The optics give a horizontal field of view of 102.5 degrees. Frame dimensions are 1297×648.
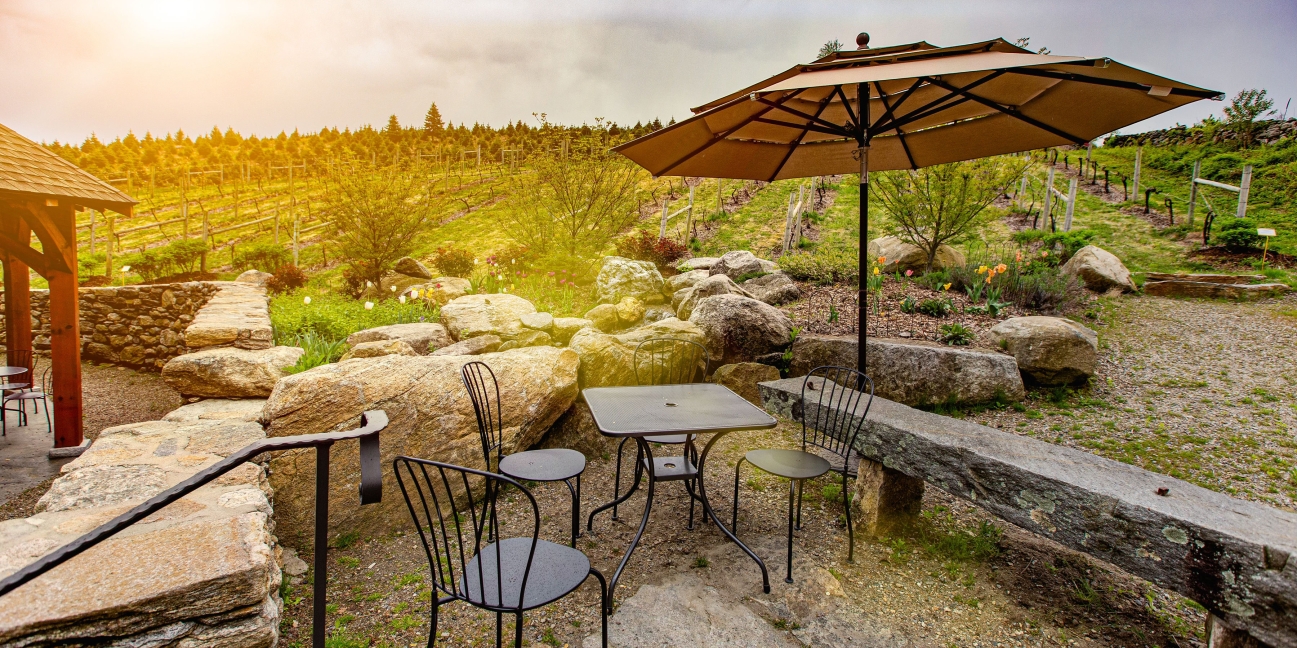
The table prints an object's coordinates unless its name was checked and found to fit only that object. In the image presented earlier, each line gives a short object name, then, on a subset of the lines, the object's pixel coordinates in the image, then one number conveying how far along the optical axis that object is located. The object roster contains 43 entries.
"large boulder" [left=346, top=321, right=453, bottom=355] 5.16
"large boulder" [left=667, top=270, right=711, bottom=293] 7.80
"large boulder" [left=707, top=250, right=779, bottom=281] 8.27
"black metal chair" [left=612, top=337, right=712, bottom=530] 4.83
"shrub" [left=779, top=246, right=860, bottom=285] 7.52
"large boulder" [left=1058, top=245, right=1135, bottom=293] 7.93
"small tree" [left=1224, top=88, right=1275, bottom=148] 17.69
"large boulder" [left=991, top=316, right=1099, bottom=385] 4.75
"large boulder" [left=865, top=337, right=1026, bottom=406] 4.62
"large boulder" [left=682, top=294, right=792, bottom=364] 5.36
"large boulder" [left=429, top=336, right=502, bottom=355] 4.86
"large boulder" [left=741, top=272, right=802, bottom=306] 6.93
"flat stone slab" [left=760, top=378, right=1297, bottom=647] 1.66
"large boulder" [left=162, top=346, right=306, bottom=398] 4.23
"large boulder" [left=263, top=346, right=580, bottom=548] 3.00
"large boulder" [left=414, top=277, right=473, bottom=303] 7.51
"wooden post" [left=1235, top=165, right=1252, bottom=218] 10.13
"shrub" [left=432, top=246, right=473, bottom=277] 9.98
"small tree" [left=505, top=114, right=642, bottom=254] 9.70
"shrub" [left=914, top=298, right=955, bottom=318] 5.95
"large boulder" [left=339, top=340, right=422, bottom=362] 4.50
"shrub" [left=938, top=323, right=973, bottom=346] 5.18
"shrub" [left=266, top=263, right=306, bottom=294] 10.74
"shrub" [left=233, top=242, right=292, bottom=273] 12.63
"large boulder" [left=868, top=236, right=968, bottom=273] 8.20
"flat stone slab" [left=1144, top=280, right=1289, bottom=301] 7.11
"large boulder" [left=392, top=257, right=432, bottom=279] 10.31
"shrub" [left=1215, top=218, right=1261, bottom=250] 9.02
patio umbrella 2.44
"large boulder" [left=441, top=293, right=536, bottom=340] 5.34
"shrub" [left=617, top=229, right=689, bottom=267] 9.59
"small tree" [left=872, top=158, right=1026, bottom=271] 7.31
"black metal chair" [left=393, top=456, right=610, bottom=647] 1.66
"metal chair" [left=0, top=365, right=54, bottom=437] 4.66
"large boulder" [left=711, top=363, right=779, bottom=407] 5.03
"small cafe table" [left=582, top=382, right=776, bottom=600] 2.65
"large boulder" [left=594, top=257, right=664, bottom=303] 7.57
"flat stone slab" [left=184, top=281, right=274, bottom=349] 4.72
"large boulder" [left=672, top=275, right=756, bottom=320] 6.64
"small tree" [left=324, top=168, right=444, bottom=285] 9.55
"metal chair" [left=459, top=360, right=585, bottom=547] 2.83
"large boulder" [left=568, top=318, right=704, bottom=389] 4.55
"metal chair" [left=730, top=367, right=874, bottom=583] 2.83
